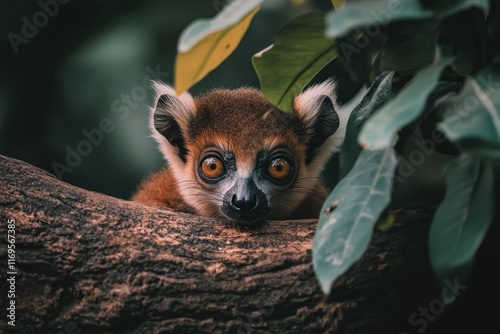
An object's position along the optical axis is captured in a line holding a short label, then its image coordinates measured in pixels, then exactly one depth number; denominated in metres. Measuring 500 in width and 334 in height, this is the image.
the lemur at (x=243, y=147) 3.54
